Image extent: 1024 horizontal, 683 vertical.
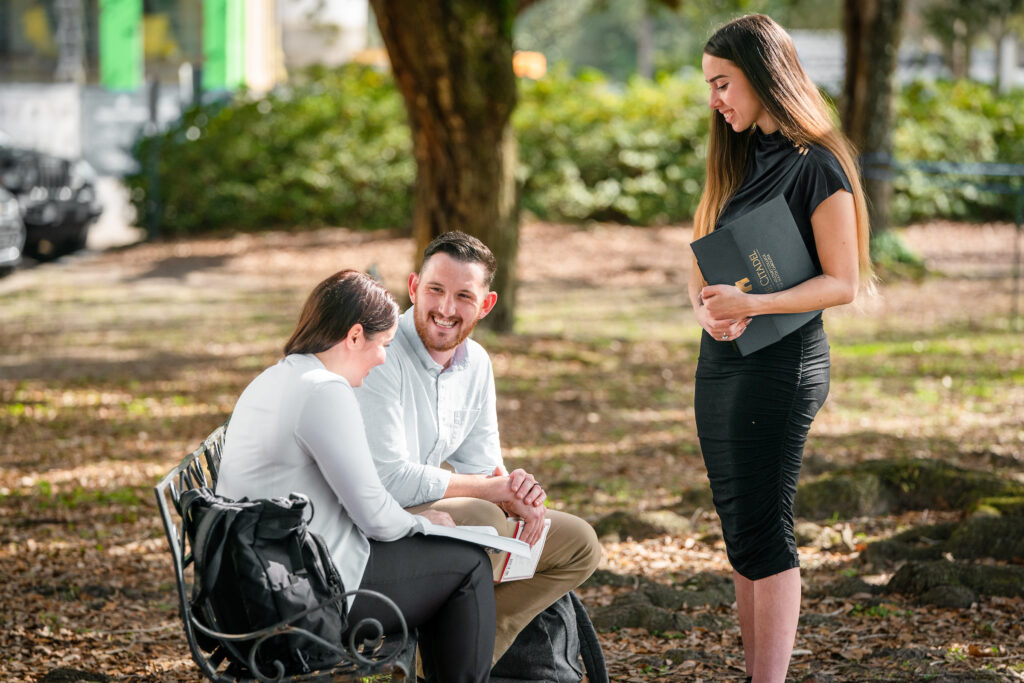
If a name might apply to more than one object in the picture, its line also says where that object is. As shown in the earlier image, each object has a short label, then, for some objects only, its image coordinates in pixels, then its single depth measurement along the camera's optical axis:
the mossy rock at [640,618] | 8.92
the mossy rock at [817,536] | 10.88
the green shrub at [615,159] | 37.95
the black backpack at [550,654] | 7.09
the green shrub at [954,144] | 38.23
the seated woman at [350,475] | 5.80
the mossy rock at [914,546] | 10.23
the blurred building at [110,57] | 55.90
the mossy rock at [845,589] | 9.60
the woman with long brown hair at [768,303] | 6.63
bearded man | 6.66
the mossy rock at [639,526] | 11.20
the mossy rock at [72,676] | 7.68
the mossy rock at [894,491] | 11.59
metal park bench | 5.60
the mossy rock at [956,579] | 9.20
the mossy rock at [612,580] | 10.03
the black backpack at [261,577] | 5.52
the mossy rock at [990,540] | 10.02
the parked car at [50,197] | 31.55
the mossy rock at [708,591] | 9.46
